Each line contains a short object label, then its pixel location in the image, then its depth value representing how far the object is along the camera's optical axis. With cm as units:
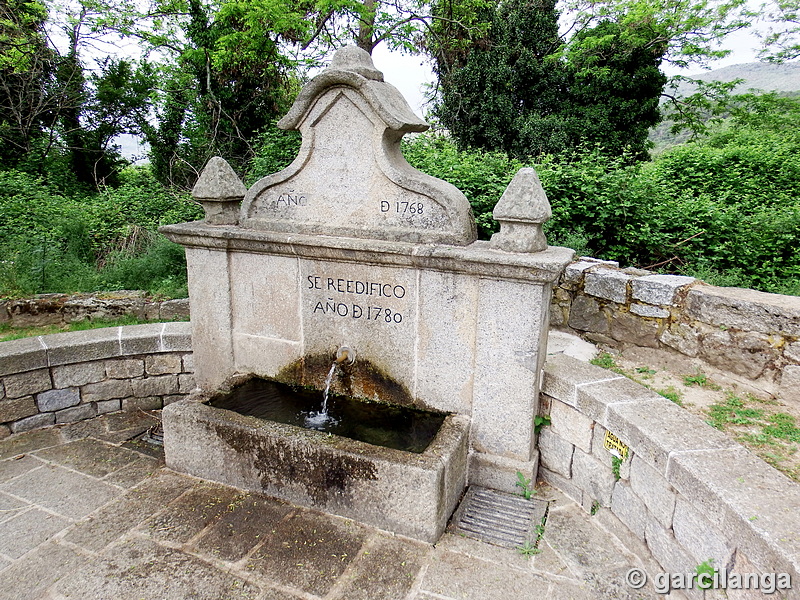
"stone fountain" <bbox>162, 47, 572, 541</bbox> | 290
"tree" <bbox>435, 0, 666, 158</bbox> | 1163
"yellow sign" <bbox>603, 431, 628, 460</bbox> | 278
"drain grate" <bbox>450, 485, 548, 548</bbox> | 283
